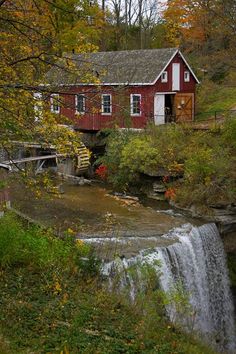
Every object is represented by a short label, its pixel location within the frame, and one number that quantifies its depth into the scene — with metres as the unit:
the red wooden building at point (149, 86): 26.25
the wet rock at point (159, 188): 21.53
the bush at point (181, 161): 19.66
